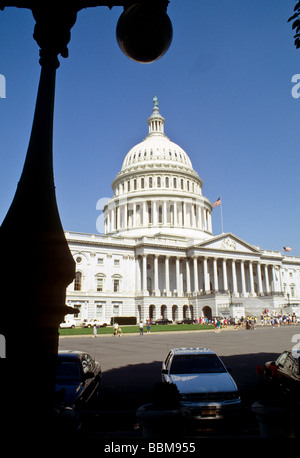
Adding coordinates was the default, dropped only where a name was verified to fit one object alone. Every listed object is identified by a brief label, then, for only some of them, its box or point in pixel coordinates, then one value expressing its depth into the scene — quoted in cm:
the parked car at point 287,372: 899
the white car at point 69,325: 5288
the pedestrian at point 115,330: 3662
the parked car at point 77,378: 795
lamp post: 272
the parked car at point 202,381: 777
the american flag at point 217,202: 7243
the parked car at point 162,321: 6302
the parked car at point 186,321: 6340
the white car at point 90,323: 5950
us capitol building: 6725
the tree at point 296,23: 712
